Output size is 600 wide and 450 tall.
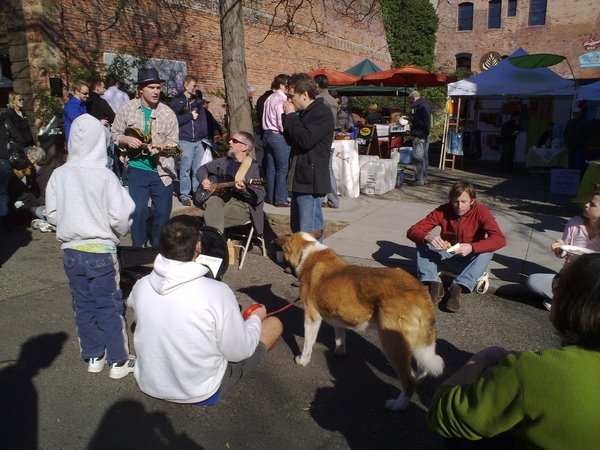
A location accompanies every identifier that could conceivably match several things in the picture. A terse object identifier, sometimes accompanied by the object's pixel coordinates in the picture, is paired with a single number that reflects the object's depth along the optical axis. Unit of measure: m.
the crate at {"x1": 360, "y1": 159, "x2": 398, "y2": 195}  10.53
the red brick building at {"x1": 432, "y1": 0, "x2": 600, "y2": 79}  34.59
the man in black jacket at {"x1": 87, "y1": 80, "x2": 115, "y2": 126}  9.94
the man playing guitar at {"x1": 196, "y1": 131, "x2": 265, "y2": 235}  6.00
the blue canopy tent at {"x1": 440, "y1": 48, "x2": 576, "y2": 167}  13.86
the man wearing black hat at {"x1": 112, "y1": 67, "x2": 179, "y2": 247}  5.59
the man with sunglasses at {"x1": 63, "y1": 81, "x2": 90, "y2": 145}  9.46
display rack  15.30
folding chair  6.25
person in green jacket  1.54
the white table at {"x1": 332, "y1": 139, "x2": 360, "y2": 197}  9.91
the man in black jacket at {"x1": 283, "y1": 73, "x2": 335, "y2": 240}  5.02
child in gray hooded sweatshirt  3.40
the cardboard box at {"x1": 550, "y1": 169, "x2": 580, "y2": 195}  11.16
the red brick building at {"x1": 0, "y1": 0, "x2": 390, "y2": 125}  11.05
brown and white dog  3.08
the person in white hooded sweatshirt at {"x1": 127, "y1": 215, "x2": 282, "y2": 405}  2.71
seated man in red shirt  4.91
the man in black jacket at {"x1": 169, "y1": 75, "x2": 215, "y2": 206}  9.05
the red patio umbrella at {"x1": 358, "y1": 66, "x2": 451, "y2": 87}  16.14
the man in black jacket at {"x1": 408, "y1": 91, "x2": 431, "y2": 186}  11.81
